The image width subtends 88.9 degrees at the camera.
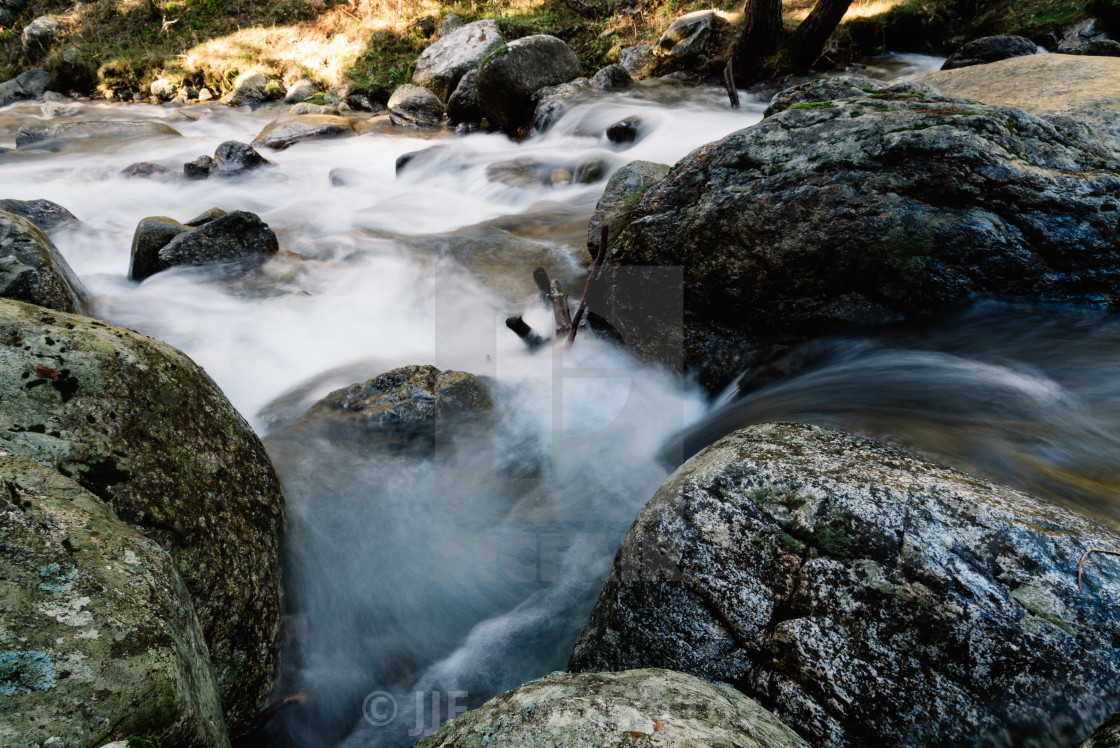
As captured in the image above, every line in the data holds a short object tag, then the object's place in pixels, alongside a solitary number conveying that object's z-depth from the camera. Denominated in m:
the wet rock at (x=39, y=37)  20.11
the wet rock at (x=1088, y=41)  9.79
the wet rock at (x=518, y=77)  13.25
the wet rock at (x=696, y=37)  13.61
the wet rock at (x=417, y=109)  15.14
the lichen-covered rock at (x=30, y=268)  4.04
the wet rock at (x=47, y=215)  7.81
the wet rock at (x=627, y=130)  11.10
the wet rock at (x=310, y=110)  16.01
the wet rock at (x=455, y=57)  15.77
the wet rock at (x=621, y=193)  5.87
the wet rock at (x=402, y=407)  4.39
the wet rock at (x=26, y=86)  18.31
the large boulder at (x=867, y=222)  3.43
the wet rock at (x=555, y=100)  12.84
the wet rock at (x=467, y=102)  14.18
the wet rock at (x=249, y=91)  18.39
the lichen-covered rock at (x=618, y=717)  1.36
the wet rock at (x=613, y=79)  13.55
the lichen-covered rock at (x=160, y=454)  2.12
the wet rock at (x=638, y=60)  14.37
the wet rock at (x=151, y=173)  10.76
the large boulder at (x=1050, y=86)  4.98
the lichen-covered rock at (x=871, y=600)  1.65
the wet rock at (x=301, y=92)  18.12
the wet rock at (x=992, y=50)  10.20
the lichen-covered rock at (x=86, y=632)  1.24
